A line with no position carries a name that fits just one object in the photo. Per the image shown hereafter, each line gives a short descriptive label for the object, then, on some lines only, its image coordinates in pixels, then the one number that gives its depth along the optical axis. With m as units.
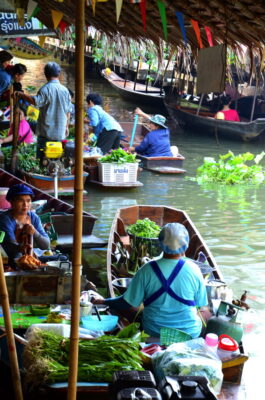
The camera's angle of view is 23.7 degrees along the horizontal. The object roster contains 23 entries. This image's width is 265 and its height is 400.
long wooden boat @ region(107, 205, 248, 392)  3.81
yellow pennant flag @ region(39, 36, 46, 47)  8.61
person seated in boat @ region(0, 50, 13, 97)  9.88
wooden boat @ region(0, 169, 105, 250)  6.86
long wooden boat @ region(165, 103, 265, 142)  17.41
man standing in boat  9.09
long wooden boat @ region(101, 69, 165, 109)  22.38
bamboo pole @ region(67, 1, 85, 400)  2.45
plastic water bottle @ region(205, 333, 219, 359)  3.80
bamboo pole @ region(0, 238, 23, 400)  2.69
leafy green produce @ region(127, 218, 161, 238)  6.37
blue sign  8.23
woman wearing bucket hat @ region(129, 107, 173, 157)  12.25
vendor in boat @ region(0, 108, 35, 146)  10.96
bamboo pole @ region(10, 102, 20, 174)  9.27
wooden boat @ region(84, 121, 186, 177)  12.78
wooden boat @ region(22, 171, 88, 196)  9.65
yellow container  9.31
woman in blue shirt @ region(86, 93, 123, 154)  11.73
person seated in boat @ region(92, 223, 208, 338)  4.21
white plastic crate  10.96
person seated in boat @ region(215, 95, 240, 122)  17.95
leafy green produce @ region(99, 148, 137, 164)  10.92
